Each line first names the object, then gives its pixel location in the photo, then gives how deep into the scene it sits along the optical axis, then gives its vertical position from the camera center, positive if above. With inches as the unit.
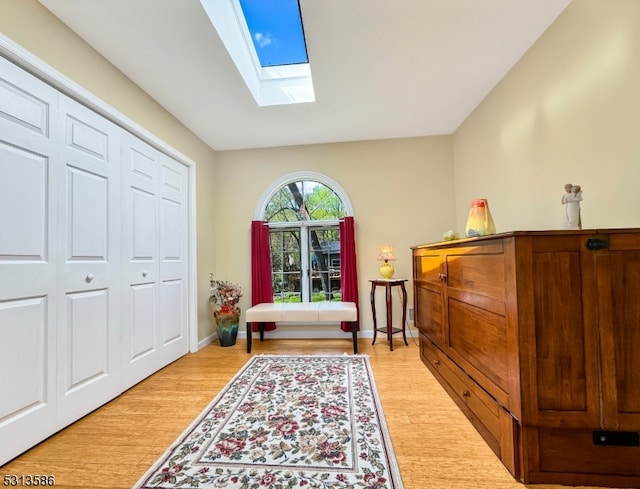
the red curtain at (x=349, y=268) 147.6 -5.2
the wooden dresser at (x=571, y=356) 48.4 -17.9
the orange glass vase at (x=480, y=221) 72.9 +8.7
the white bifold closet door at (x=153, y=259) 96.2 +1.2
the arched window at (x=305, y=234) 158.4 +13.8
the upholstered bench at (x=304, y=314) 125.4 -24.7
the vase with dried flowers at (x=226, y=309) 139.6 -24.1
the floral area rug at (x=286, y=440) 53.7 -41.2
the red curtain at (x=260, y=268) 151.8 -4.4
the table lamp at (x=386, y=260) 138.6 -1.4
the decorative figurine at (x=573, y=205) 58.1 +9.8
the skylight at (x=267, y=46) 83.5 +73.5
